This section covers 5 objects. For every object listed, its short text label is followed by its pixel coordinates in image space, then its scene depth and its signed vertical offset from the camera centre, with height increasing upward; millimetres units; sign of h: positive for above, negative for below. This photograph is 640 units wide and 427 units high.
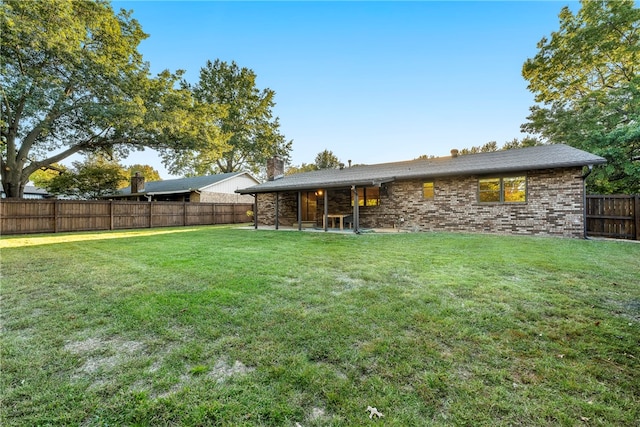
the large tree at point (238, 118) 32688 +11310
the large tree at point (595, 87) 11984 +7632
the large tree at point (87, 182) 21641 +2030
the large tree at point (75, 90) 11531 +6036
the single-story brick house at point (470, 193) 9686 +732
